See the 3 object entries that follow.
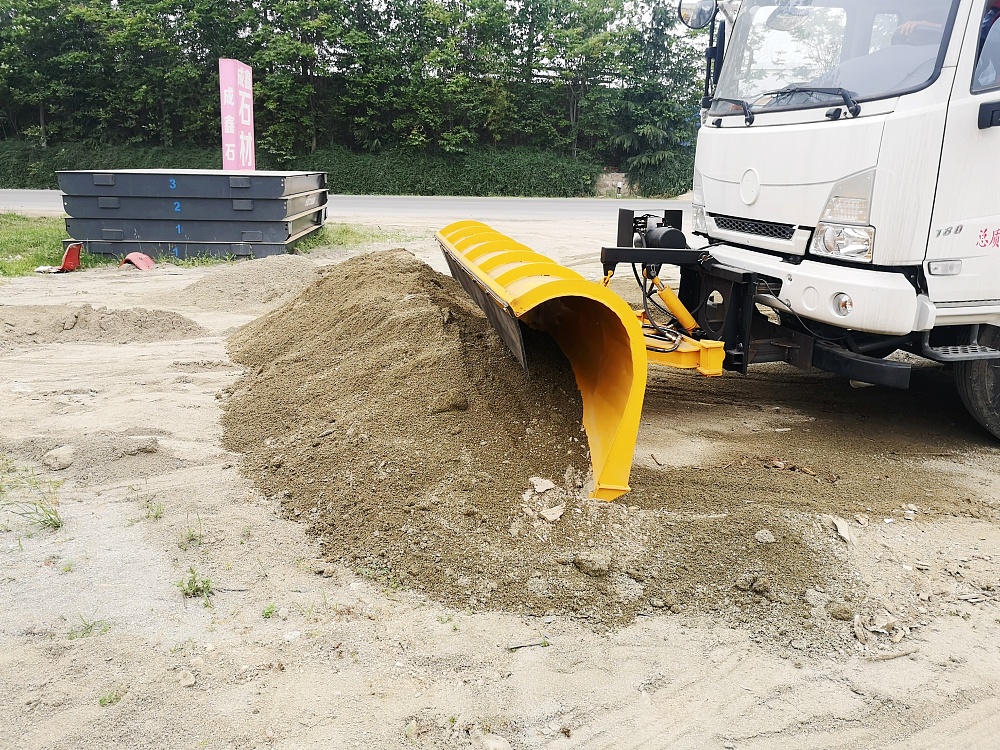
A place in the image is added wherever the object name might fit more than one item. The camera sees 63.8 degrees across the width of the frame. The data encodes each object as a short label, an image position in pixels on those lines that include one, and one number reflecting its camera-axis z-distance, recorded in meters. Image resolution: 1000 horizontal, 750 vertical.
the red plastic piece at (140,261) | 10.58
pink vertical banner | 13.54
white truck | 3.94
